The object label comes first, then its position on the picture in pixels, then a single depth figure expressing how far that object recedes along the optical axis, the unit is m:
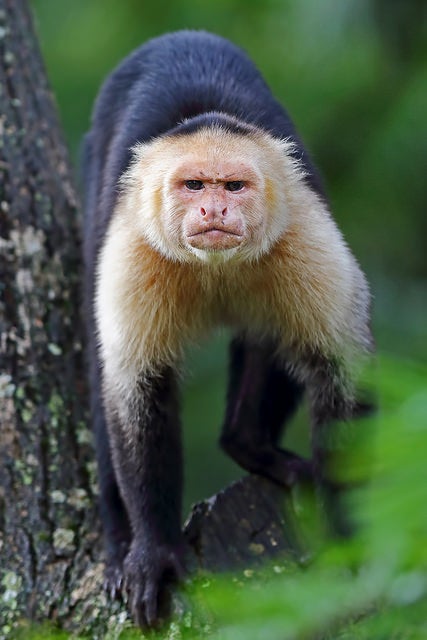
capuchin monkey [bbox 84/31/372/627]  5.77
